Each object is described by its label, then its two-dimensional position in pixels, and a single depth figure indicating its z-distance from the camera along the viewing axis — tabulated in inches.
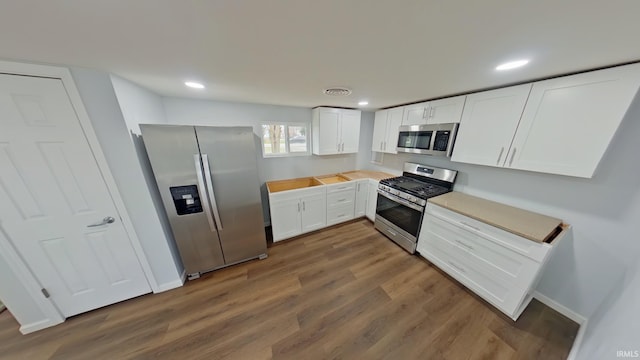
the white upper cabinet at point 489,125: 65.7
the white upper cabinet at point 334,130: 116.0
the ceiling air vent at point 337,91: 74.1
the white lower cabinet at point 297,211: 104.0
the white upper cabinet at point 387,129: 112.3
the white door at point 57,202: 49.3
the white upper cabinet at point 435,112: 82.1
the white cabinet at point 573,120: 47.6
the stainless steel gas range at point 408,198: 92.7
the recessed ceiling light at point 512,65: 46.5
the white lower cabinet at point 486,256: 58.5
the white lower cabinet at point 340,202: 118.7
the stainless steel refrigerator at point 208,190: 68.0
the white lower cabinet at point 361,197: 127.0
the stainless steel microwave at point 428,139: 85.2
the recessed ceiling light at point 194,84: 65.8
